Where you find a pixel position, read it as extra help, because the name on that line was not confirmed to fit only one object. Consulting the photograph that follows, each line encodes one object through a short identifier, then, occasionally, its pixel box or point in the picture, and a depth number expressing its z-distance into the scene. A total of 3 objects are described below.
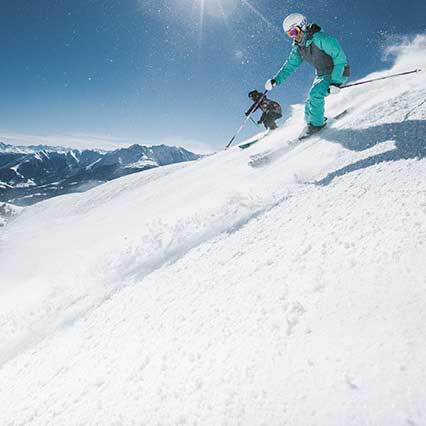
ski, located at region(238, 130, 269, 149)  11.74
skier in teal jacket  7.31
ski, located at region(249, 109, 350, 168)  7.84
